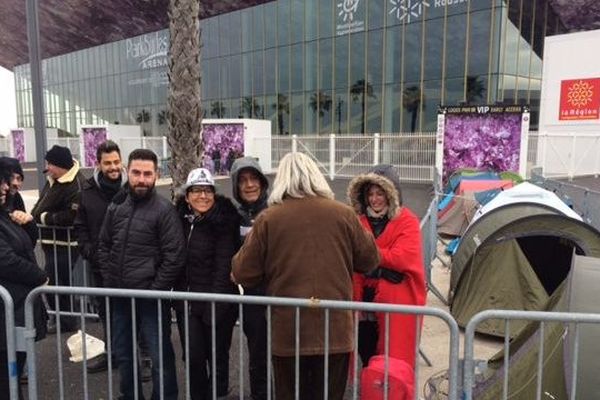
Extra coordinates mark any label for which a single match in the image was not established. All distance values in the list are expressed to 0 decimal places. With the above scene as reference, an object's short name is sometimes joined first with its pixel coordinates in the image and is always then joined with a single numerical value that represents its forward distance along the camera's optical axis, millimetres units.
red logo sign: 19062
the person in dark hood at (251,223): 3412
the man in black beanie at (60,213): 4559
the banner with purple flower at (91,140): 29406
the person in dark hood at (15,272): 3148
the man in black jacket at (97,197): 4008
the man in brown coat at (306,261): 2590
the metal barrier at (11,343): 2812
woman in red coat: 3314
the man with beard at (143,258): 3340
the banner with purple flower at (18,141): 36125
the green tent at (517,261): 5078
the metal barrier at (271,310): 2535
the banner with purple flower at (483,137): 16641
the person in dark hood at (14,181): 3531
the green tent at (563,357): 2703
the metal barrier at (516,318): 2434
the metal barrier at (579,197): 7607
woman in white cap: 3314
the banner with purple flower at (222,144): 23300
